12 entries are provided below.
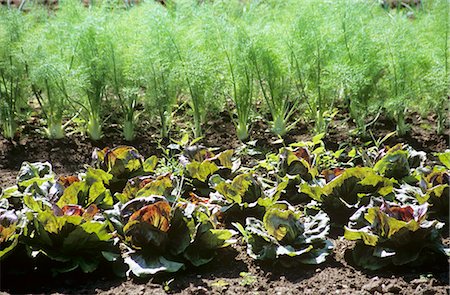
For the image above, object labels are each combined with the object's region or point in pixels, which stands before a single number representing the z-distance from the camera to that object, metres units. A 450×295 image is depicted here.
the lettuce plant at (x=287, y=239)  2.98
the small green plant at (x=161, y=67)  4.41
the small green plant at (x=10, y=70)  4.55
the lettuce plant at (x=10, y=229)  2.91
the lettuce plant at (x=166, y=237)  2.95
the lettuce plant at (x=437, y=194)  3.23
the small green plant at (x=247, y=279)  2.87
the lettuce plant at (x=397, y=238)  2.90
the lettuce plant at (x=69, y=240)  2.94
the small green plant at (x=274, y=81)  4.43
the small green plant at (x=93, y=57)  4.50
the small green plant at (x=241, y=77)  4.44
